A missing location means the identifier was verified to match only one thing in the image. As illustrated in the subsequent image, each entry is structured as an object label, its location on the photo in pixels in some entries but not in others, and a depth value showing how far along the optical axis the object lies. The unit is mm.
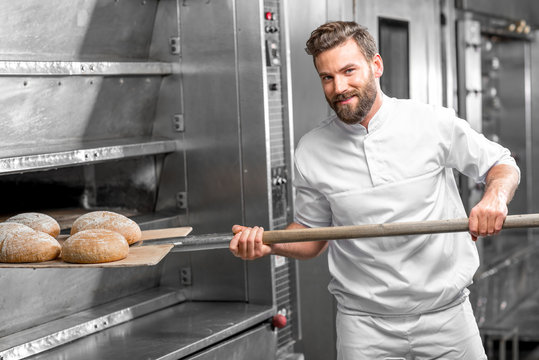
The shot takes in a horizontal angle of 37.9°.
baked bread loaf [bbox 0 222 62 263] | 2135
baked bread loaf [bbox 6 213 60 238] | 2387
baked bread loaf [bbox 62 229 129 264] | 2096
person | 2305
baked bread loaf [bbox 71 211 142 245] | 2356
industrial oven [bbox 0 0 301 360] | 2711
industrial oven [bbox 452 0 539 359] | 4617
